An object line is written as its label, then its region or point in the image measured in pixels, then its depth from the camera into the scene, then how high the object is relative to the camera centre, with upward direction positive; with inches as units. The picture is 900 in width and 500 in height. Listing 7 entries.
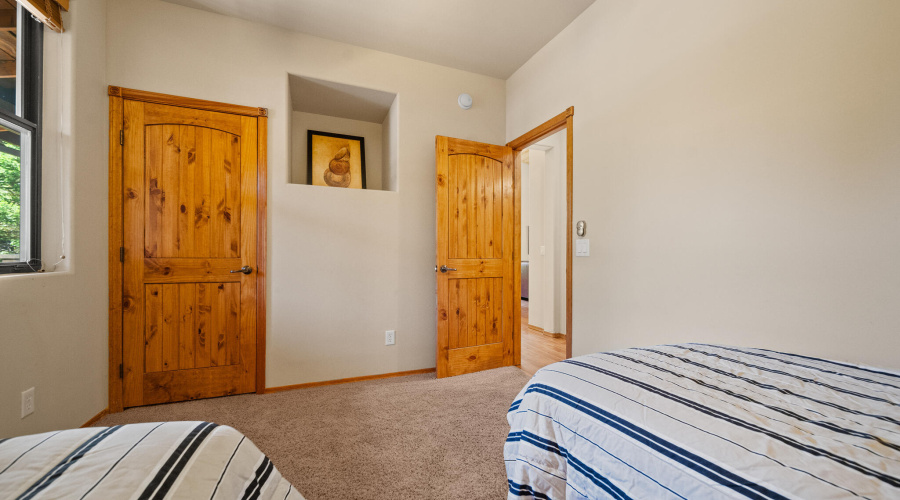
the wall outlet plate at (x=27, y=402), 60.9 -27.6
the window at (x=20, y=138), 64.4 +22.9
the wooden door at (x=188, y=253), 90.0 -0.2
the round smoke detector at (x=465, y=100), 123.3 +55.7
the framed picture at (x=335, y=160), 125.1 +35.3
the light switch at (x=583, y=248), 92.0 +0.8
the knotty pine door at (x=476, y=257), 114.3 -2.0
